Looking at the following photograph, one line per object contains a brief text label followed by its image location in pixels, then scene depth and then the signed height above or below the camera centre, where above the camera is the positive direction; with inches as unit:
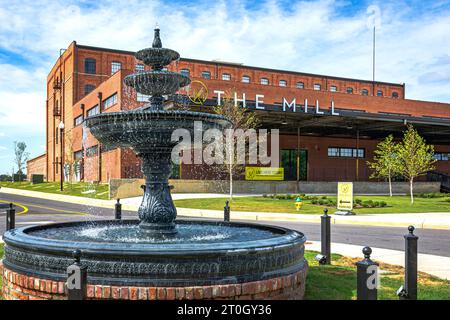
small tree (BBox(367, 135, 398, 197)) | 1385.3 +14.3
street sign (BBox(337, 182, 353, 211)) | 882.1 -60.9
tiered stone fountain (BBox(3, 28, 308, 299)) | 204.8 -44.8
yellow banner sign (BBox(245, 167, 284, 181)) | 1547.7 -29.2
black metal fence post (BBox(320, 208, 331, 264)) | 365.7 -58.8
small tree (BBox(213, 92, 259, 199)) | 1286.9 +135.4
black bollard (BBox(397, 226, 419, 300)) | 262.5 -58.8
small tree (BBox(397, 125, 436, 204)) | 1278.3 +19.0
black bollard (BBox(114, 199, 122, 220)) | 502.0 -50.1
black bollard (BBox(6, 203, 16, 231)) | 457.7 -52.8
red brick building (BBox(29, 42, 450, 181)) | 1582.2 +228.7
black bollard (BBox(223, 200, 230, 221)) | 476.1 -49.0
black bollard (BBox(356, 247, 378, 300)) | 191.5 -48.4
